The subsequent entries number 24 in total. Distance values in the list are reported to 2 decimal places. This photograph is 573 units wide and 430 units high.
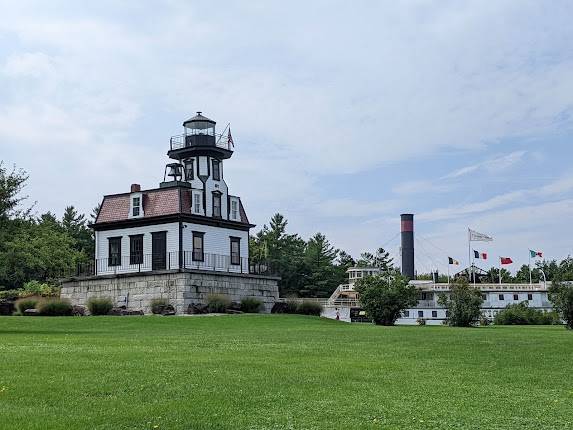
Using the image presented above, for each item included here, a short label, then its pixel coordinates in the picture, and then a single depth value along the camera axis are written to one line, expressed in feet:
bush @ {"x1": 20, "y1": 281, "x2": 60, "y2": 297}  169.68
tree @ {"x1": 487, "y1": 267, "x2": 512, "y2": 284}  363.56
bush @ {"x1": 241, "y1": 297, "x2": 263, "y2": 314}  152.76
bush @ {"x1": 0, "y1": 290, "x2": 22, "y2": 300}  171.10
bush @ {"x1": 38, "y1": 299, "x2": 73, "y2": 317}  136.05
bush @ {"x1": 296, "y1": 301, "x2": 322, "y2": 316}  159.22
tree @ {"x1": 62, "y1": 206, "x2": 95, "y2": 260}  259.80
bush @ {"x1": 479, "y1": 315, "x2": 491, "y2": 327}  167.20
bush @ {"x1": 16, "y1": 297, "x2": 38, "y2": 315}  139.38
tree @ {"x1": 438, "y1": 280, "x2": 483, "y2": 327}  130.31
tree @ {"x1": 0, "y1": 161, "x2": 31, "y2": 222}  87.86
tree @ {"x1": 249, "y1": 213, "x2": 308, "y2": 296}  253.44
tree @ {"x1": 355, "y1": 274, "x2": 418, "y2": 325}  129.29
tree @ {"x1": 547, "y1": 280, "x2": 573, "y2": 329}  121.60
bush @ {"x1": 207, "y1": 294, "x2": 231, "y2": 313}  145.07
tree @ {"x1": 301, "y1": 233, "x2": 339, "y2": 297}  256.32
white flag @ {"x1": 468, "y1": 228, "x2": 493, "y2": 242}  265.13
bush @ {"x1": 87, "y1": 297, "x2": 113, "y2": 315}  137.80
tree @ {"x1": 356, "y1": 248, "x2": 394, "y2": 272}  317.36
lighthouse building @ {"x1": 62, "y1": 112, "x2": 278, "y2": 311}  153.58
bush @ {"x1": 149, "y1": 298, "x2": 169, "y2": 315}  144.05
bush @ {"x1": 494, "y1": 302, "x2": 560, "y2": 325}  193.47
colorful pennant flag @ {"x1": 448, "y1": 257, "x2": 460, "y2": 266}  266.57
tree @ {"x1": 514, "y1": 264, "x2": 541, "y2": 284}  360.01
